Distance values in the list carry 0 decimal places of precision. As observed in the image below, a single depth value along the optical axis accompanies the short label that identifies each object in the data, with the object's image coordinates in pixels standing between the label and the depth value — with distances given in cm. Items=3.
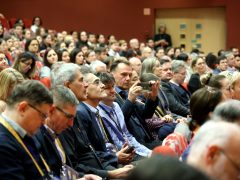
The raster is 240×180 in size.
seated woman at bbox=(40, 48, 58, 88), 669
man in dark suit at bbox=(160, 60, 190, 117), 543
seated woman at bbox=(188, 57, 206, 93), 673
